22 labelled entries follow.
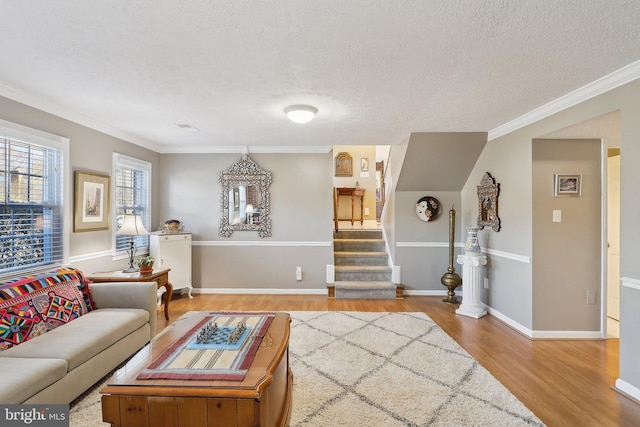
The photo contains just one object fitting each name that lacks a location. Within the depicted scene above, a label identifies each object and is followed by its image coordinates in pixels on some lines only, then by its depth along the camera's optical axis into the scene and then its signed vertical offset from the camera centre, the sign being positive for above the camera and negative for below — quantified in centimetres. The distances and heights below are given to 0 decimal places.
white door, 360 -19
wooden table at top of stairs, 698 +50
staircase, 461 -88
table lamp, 340 -17
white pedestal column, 382 -92
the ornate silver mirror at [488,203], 380 +17
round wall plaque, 477 +11
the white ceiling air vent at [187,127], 360 +106
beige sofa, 165 -88
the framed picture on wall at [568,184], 318 +34
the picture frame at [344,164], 772 +129
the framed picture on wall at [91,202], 319 +12
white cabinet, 420 -60
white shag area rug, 190 -126
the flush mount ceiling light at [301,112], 289 +97
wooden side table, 313 -69
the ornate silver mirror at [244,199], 484 +24
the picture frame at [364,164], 775 +129
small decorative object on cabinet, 450 -20
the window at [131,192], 391 +29
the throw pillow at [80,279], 265 -61
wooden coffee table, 137 -86
